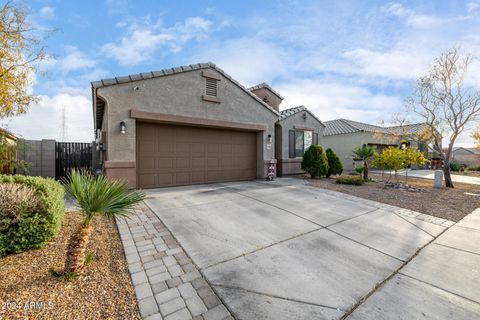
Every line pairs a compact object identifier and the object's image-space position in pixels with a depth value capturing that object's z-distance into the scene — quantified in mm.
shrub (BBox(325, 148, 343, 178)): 12111
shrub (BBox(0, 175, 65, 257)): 2801
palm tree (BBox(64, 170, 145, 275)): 2416
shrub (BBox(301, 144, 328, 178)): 11039
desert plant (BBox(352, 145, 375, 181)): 11101
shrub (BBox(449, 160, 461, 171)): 20417
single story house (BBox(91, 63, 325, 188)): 6961
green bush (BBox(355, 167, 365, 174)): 11141
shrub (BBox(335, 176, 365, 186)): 9562
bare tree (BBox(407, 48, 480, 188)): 9859
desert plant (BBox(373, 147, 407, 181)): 9555
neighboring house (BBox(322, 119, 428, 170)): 18359
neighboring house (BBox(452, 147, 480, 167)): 24469
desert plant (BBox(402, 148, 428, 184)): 9656
